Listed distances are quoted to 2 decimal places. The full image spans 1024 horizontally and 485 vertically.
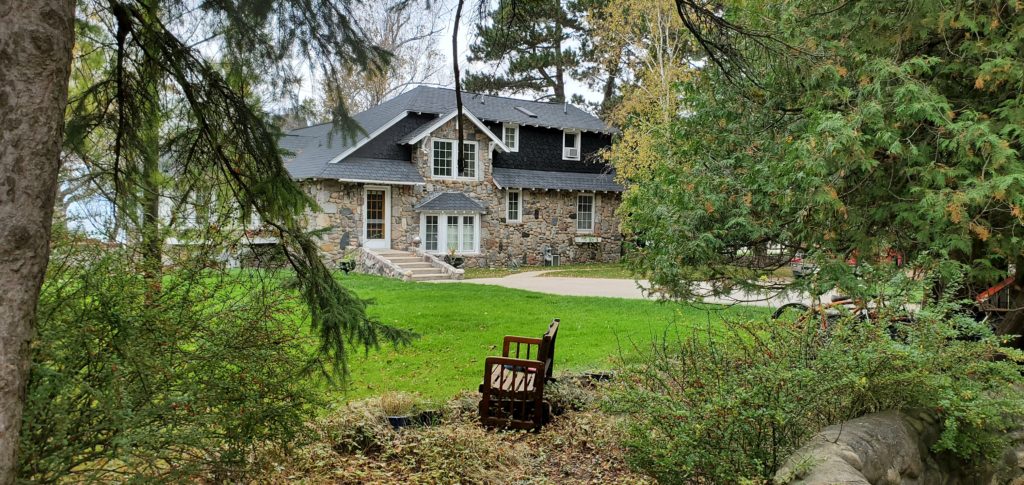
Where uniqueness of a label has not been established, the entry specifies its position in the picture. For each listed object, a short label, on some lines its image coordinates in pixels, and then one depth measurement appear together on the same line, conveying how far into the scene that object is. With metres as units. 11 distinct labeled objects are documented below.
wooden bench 5.07
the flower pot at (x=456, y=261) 19.50
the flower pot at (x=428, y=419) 5.07
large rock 2.72
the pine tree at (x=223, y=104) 4.00
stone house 19.06
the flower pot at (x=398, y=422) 4.99
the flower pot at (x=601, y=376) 6.38
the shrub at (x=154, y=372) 2.60
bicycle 3.78
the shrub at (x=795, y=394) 3.08
